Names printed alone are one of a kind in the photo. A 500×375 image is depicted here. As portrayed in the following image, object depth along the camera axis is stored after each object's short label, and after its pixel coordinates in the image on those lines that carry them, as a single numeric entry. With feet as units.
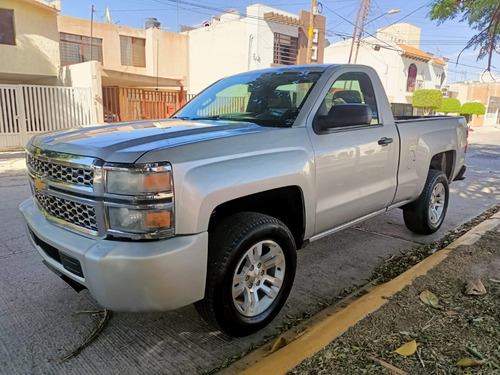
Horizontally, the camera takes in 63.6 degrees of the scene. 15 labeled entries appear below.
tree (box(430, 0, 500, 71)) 18.03
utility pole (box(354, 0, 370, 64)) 90.76
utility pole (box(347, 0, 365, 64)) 90.43
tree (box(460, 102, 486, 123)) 132.16
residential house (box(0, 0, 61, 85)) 50.60
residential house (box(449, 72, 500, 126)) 151.27
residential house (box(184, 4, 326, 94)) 75.10
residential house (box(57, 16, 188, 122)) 51.39
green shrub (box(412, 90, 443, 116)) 111.14
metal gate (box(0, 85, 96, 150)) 42.50
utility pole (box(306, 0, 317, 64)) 58.29
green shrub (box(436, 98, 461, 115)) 122.42
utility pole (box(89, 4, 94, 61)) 67.58
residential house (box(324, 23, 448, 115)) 123.85
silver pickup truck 7.21
